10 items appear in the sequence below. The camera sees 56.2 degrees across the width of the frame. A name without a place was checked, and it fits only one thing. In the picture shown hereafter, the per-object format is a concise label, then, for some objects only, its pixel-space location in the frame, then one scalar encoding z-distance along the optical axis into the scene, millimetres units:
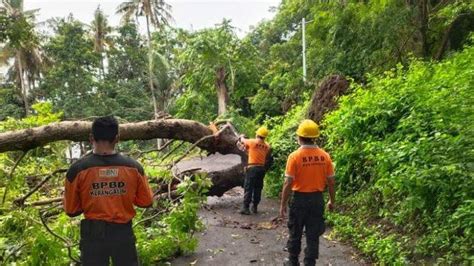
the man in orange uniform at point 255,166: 9195
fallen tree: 6164
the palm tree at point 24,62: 30725
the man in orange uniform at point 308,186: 5320
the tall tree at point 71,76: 31844
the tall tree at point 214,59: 21875
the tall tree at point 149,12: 31094
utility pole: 18817
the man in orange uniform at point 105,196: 3834
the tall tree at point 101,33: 35125
